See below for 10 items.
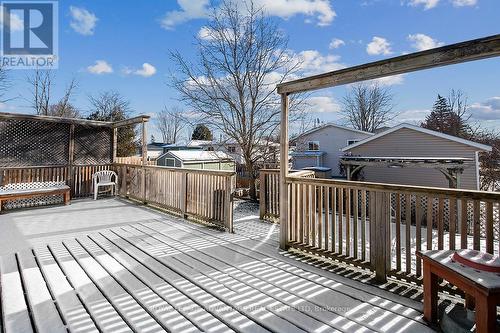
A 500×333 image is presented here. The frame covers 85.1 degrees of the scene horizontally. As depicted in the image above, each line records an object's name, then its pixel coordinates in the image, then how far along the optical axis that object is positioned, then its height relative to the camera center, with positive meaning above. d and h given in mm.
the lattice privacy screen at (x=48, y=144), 7018 +683
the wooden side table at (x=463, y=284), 1579 -751
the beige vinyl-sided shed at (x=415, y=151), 10102 +682
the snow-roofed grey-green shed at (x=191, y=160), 13953 +389
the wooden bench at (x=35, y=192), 6209 -594
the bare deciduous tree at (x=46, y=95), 16609 +4567
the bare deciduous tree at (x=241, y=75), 8523 +2929
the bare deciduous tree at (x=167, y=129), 34750 +4893
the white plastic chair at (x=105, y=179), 8050 -377
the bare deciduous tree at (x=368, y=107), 22422 +5134
